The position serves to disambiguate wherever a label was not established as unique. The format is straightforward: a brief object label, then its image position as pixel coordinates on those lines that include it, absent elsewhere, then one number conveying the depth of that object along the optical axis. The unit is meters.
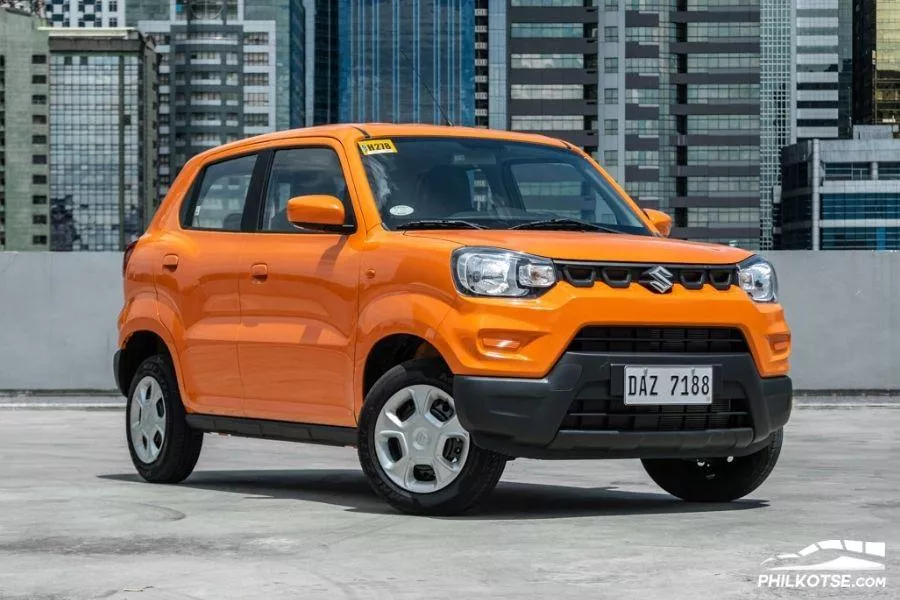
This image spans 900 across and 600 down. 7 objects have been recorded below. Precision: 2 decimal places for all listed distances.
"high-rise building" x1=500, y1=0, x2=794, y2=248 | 167.12
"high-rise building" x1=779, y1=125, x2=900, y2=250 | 177.75
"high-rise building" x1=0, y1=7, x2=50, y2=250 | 190.50
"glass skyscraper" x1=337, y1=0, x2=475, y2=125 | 193.00
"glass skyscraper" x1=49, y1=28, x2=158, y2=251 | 190.00
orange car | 6.82
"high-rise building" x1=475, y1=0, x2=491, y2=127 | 192.75
